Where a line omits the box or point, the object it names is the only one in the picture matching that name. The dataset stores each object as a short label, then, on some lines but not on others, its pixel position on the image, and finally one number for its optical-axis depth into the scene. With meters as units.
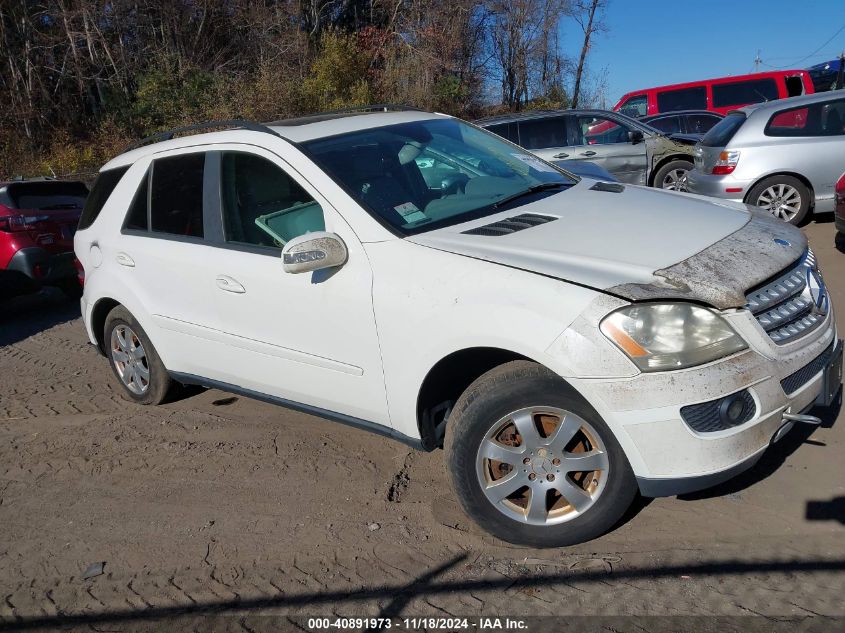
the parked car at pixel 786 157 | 8.22
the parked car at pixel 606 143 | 11.20
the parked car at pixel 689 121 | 14.71
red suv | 8.41
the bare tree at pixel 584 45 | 34.06
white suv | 2.84
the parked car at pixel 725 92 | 16.98
